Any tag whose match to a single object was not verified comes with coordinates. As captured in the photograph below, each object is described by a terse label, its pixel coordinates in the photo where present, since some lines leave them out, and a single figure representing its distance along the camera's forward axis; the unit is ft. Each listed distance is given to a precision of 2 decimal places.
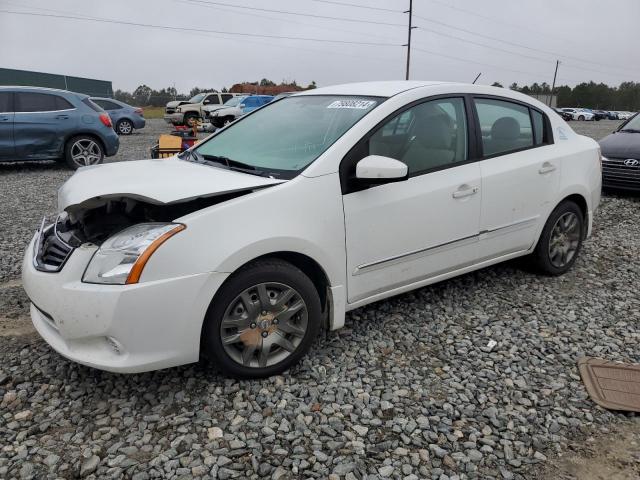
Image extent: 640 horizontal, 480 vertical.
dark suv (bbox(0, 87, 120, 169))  31.07
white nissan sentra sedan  8.16
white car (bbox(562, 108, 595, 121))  162.61
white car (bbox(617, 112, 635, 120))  195.52
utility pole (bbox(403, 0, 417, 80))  136.36
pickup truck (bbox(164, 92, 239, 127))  77.20
